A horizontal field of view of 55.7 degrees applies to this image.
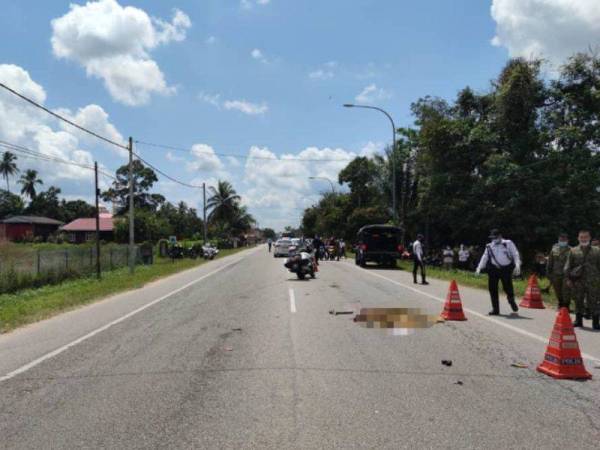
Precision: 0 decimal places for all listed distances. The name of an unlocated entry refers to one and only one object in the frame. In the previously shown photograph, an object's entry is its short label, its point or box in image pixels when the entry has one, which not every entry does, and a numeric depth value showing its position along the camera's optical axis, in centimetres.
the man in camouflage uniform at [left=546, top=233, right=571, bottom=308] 1195
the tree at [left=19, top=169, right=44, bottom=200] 11675
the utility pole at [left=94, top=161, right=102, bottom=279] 2544
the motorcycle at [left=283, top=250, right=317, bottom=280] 2183
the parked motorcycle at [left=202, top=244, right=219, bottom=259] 4897
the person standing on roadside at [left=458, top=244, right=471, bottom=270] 3070
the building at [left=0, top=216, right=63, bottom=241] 8176
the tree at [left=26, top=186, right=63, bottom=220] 11494
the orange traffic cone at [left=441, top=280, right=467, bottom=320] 1090
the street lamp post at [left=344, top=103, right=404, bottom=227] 3479
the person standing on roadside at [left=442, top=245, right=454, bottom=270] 2917
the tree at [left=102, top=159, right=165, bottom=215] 10025
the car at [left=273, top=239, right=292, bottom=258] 4894
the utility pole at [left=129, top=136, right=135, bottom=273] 2884
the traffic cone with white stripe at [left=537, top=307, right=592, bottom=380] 637
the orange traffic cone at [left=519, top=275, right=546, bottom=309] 1325
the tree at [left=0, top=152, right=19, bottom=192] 11156
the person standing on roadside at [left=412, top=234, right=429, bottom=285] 1955
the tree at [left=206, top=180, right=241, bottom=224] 8638
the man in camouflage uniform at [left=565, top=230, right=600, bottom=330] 999
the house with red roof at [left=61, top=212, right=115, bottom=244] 8056
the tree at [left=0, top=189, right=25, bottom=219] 11112
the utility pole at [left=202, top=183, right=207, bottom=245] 6245
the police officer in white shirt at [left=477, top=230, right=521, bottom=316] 1186
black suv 3166
